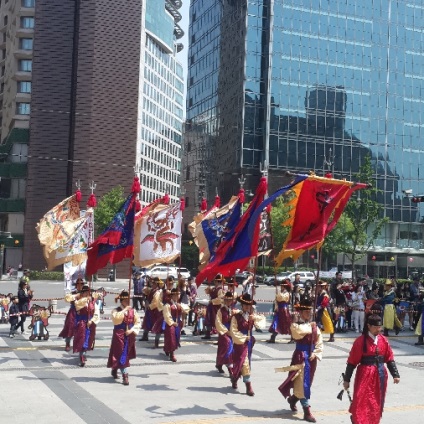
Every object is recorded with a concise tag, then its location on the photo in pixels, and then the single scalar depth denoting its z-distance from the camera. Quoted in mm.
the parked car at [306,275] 52931
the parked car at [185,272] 51156
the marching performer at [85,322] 14352
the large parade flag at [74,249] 16672
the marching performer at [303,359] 10523
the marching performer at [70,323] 16094
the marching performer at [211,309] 19003
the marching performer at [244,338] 12000
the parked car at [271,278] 52662
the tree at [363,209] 42094
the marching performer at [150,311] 18094
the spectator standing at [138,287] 27675
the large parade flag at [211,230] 18703
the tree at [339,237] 51781
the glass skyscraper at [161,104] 84000
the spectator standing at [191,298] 22297
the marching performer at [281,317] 18797
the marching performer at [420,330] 19469
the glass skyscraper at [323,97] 67875
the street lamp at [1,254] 50984
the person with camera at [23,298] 19359
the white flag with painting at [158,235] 18938
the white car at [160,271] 50094
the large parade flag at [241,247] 12305
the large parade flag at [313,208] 11500
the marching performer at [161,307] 16159
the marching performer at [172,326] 15133
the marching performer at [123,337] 12641
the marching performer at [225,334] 13273
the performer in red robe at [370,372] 8852
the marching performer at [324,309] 18391
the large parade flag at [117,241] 15906
